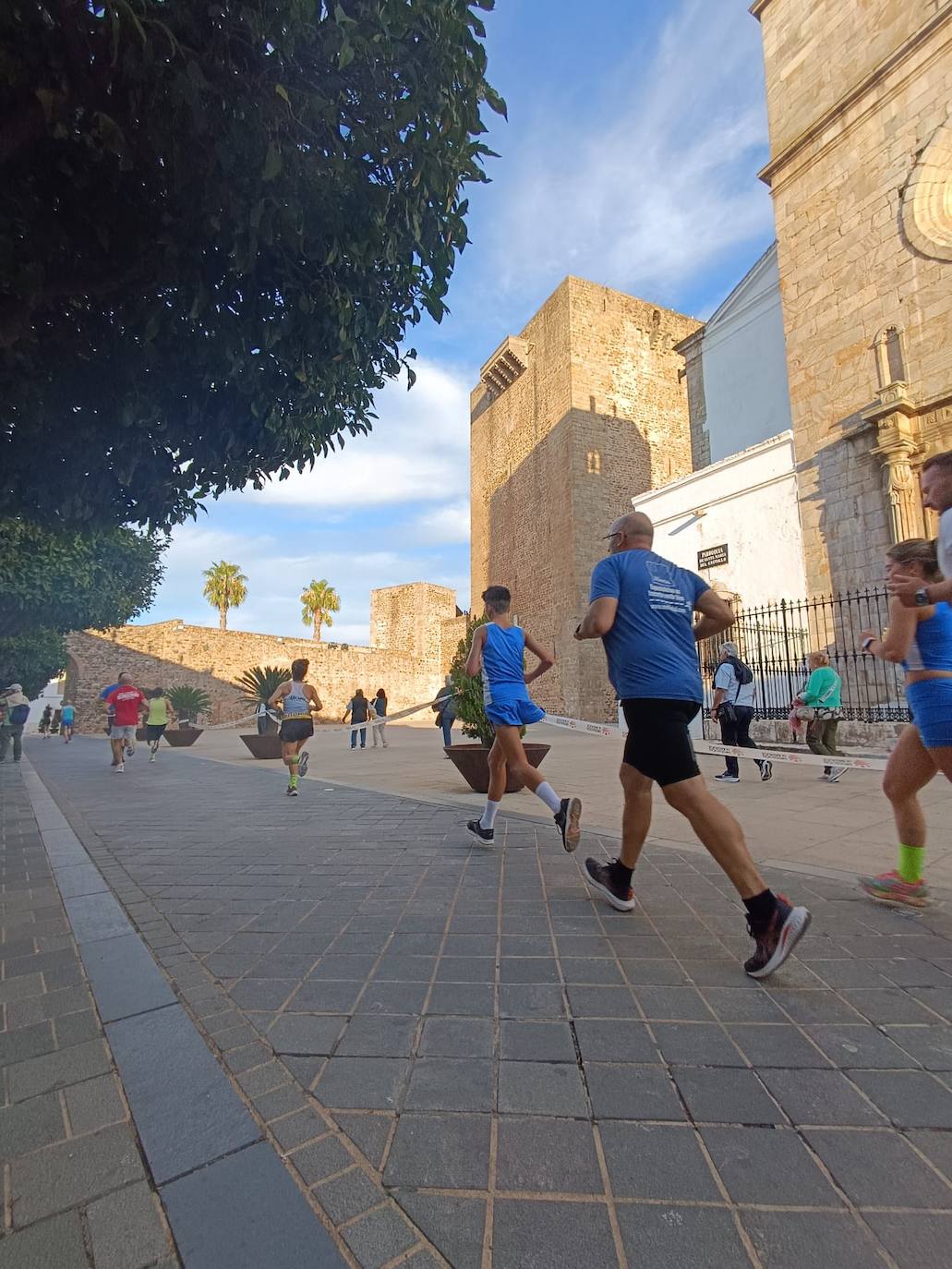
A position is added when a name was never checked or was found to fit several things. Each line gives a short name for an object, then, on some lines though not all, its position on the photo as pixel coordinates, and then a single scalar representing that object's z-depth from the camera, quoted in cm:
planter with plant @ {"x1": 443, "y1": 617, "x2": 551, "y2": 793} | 667
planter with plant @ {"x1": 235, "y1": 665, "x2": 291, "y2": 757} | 1276
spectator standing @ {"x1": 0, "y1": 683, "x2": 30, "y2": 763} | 1344
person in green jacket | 788
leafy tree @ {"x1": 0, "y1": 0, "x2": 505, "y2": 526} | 285
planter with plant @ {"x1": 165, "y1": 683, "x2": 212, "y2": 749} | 1998
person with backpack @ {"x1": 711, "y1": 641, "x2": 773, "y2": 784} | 780
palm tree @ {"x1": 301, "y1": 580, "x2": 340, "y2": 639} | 4709
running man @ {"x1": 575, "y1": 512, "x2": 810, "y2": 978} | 225
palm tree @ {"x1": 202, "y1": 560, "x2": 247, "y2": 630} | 4334
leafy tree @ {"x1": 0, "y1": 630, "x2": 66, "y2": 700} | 1983
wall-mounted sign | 1499
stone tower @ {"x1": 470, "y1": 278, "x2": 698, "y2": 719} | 2530
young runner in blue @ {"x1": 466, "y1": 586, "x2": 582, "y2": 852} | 395
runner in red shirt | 1139
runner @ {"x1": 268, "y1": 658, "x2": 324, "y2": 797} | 729
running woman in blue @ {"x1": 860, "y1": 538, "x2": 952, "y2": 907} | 279
